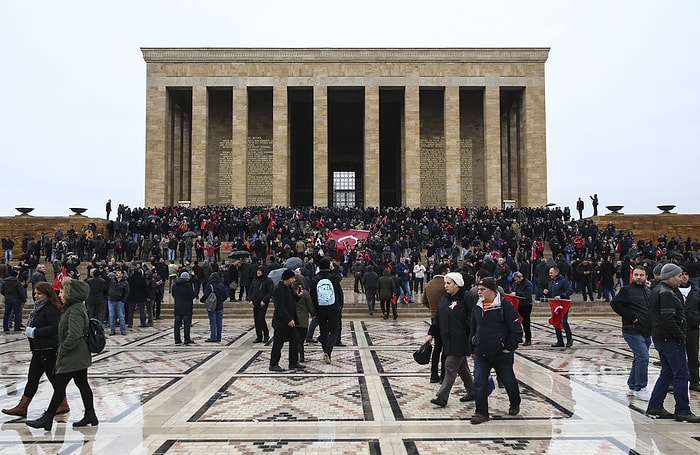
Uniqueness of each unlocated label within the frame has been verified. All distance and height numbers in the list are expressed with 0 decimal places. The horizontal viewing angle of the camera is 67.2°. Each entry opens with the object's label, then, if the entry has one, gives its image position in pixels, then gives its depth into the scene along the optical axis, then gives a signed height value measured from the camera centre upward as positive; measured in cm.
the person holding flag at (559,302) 934 -103
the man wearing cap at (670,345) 528 -103
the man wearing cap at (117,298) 1186 -117
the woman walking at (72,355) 512 -107
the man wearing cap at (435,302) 682 -75
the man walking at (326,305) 823 -94
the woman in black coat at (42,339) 545 -96
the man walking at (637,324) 624 -95
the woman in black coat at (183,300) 1005 -103
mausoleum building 3450 +976
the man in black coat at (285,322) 757 -109
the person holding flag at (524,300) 938 -98
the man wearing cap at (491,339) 518 -93
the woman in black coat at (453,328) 562 -90
